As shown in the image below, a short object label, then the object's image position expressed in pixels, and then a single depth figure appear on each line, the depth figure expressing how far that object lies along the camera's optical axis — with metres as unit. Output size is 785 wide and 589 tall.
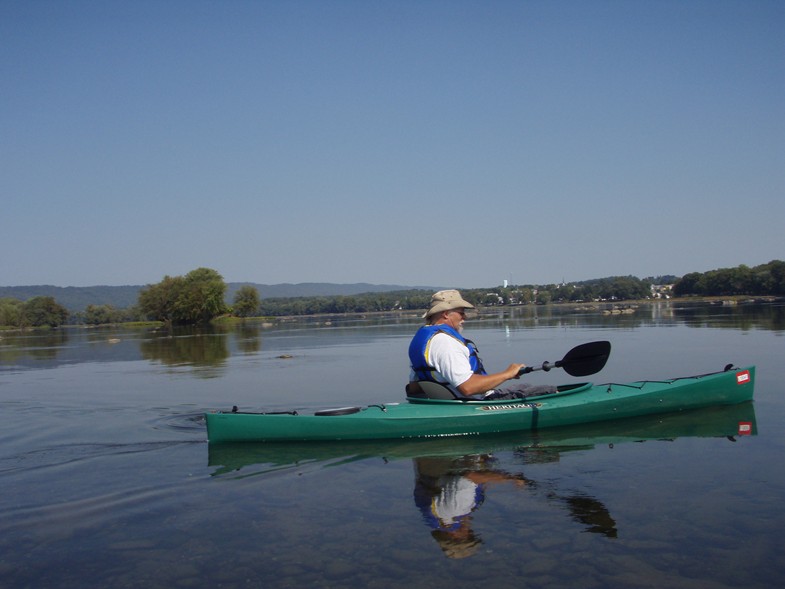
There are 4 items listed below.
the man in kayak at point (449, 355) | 8.63
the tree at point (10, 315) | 107.18
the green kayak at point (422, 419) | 8.75
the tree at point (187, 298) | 85.81
